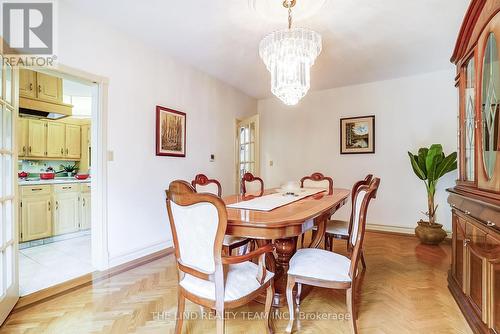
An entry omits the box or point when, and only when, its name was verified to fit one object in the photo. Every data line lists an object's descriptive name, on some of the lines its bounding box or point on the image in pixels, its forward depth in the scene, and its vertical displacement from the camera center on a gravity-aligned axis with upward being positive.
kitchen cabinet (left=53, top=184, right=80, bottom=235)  3.58 -0.61
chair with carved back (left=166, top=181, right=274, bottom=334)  1.21 -0.47
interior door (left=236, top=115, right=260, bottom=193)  4.57 +0.37
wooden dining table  1.35 -0.31
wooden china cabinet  1.45 -0.06
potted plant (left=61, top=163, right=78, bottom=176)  4.52 -0.05
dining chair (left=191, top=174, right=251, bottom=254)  2.18 -0.22
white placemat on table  1.83 -0.29
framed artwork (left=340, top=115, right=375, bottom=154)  4.31 +0.56
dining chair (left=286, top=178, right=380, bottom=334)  1.52 -0.64
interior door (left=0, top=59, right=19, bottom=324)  1.71 -0.21
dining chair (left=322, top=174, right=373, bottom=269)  2.46 -0.63
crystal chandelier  2.13 +0.96
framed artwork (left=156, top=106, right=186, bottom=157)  3.15 +0.45
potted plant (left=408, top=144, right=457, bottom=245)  3.38 -0.07
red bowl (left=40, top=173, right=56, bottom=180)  3.78 -0.14
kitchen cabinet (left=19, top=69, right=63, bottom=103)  3.22 +1.09
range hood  3.34 +0.81
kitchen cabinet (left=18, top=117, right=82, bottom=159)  3.81 +0.44
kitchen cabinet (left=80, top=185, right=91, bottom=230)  3.90 -0.66
